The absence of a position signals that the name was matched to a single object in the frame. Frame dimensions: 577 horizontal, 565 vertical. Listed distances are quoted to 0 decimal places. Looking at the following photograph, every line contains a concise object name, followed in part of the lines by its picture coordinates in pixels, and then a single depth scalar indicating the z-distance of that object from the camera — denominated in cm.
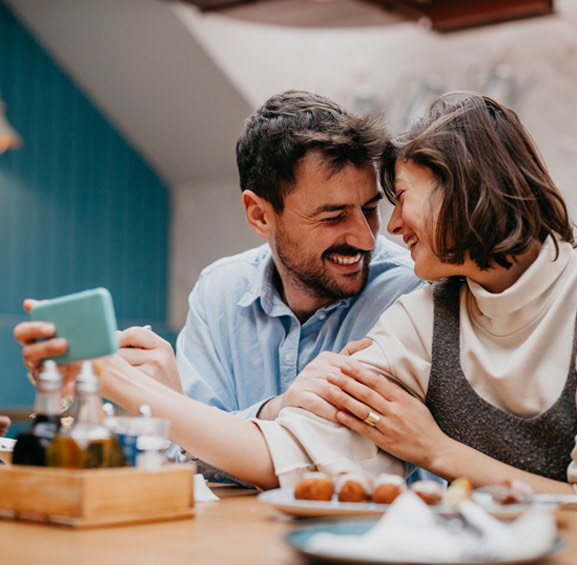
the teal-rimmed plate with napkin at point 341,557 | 75
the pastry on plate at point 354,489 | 112
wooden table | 87
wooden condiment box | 103
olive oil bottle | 107
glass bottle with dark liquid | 107
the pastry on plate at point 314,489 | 113
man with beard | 200
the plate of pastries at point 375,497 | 106
